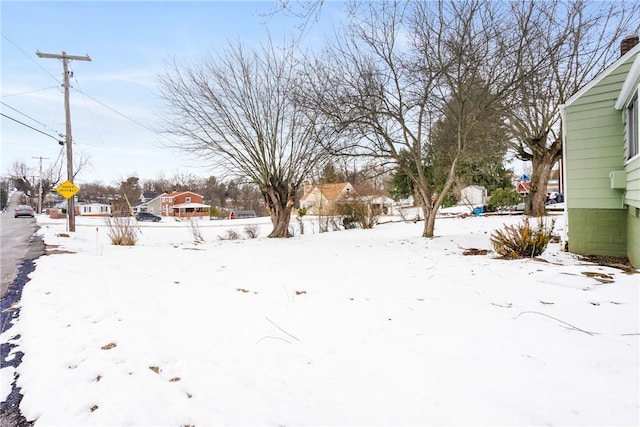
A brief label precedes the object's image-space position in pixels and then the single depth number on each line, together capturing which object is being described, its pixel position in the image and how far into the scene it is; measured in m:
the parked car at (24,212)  29.67
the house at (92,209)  48.97
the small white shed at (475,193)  37.82
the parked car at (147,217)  35.57
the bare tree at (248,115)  10.91
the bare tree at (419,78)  8.13
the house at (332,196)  15.95
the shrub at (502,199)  20.19
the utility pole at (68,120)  14.33
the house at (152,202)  55.03
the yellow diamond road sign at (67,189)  13.53
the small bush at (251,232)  13.49
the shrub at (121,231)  10.91
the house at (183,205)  48.78
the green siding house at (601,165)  5.66
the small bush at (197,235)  12.67
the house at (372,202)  16.46
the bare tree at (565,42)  8.43
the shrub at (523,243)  6.09
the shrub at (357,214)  15.89
